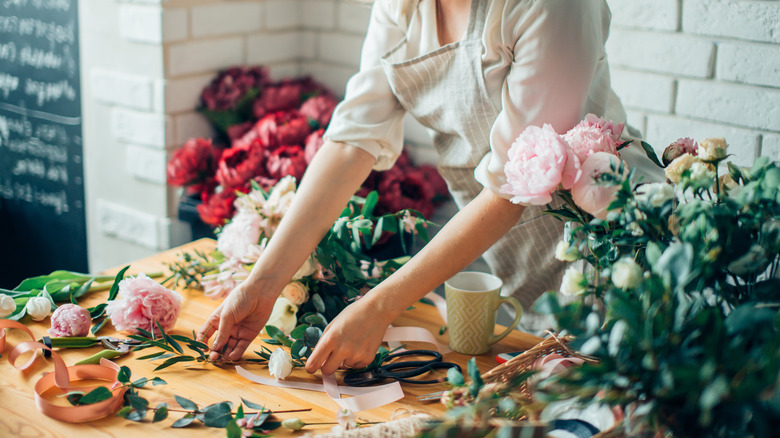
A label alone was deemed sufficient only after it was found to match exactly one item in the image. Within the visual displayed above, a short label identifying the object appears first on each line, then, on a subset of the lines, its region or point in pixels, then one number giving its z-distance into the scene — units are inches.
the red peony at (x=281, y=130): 72.4
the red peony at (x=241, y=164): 69.1
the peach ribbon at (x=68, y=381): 33.2
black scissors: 37.9
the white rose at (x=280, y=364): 37.2
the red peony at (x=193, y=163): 74.2
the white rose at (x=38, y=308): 43.3
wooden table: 32.8
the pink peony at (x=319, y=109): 77.2
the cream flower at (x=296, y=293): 42.9
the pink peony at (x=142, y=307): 40.9
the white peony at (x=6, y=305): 43.1
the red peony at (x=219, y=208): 68.2
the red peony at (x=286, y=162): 67.5
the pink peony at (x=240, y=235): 46.3
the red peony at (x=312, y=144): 68.9
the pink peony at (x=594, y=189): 30.8
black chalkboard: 82.2
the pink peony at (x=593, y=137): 32.6
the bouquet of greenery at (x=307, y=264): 42.7
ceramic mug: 40.7
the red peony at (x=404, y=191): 69.7
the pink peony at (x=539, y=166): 31.3
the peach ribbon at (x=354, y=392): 35.3
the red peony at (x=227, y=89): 79.0
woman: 38.1
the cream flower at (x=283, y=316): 42.5
